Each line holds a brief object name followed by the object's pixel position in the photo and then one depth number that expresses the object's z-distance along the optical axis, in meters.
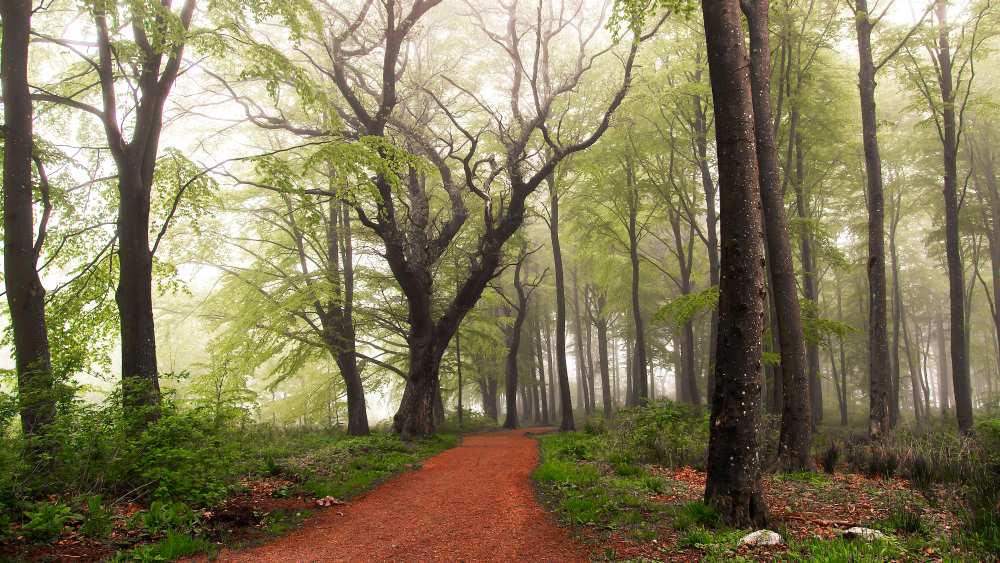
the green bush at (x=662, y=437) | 9.74
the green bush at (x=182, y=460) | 5.95
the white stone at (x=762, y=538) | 4.37
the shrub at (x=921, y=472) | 6.55
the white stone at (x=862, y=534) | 4.35
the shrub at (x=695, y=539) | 4.55
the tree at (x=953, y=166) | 13.09
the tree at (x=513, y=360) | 22.02
